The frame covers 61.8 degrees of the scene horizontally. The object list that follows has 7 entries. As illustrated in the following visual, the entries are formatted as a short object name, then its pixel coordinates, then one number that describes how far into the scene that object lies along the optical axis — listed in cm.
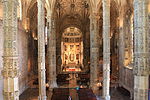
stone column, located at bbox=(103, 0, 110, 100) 1145
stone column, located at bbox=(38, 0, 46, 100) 1171
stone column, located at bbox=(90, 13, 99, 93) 1563
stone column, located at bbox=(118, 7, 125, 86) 1663
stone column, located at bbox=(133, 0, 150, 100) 571
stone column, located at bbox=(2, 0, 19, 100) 585
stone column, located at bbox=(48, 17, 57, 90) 1720
